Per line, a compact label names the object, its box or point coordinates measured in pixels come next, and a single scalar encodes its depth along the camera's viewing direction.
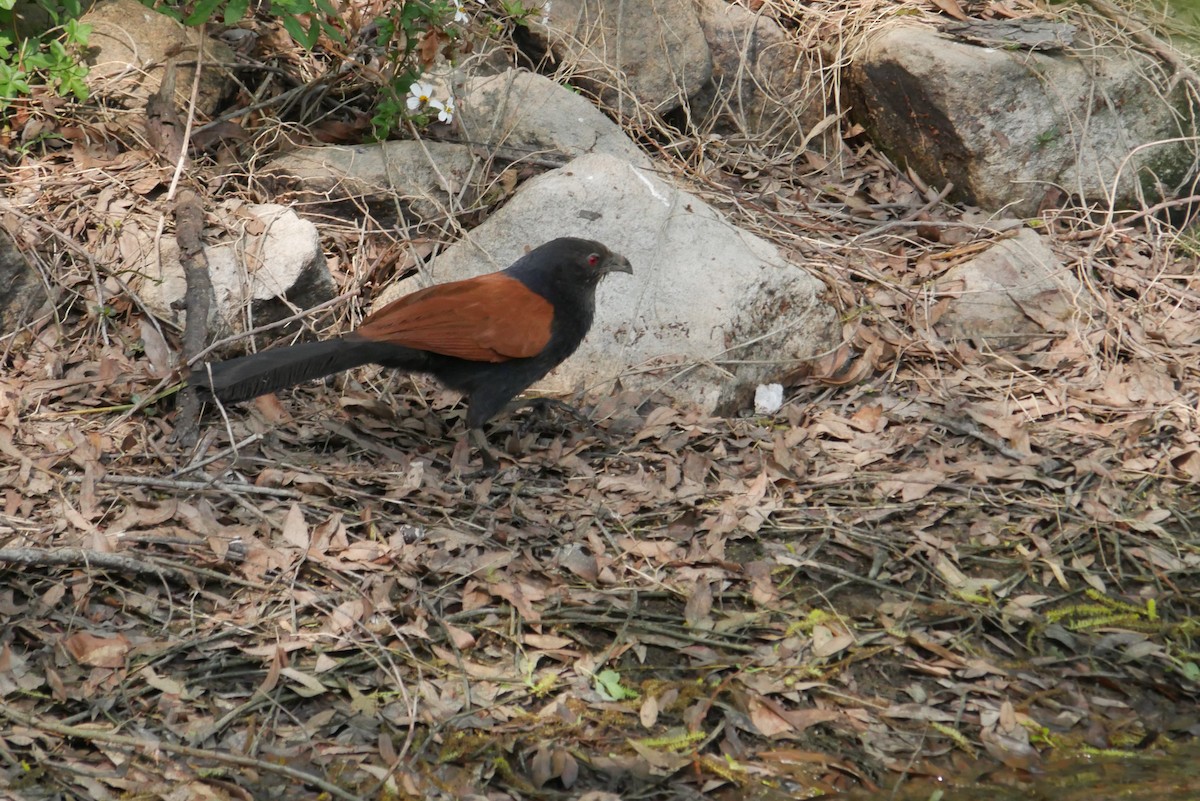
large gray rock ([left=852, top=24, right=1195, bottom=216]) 12.51
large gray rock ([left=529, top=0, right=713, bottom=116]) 13.18
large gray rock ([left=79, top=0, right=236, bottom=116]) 11.32
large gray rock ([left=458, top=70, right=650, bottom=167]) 12.13
